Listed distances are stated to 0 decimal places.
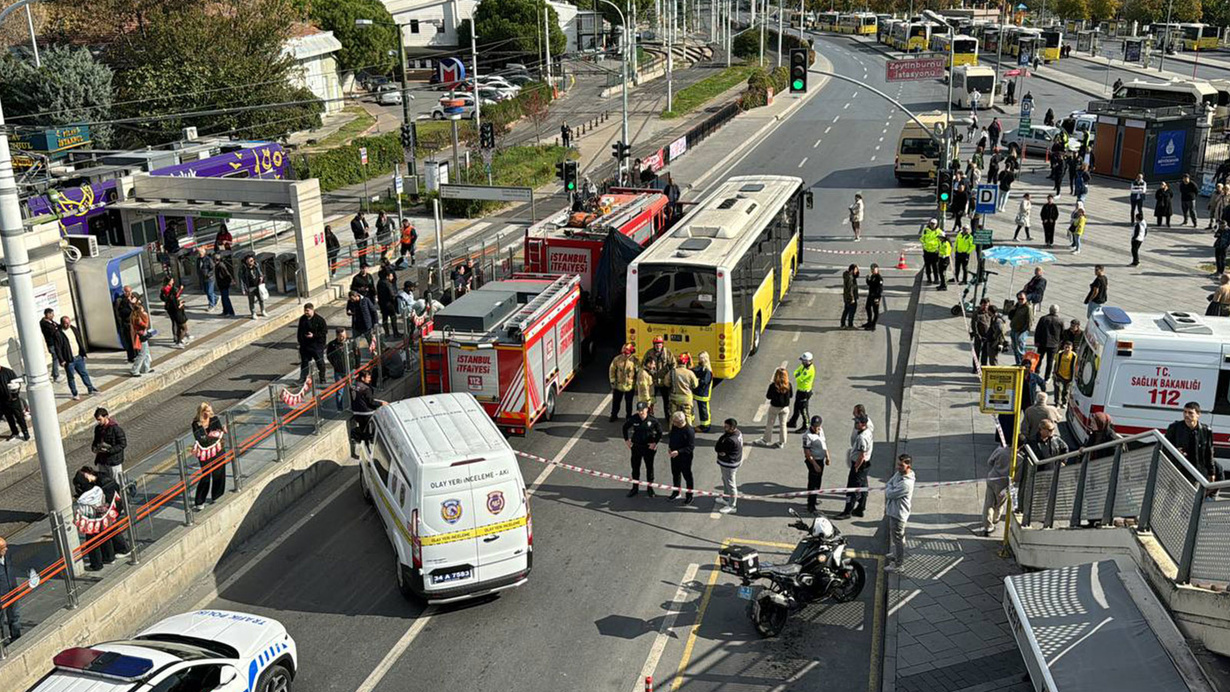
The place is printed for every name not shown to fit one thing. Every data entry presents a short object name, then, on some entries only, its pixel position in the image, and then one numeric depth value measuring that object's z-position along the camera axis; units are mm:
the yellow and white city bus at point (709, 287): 19469
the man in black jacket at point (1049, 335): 20094
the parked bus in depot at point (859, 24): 115938
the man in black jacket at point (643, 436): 15930
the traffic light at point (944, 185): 29234
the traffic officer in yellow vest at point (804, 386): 18438
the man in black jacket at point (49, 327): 19016
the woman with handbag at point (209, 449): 14609
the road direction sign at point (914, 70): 41312
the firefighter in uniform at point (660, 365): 18297
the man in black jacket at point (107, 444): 14555
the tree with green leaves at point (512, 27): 88000
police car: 9781
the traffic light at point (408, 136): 31984
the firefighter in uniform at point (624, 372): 18641
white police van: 12609
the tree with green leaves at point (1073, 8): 108812
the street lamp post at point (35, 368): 12289
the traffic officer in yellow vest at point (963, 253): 26562
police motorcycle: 12422
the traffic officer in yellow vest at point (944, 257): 26391
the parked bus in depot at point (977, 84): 61594
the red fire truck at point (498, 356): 17562
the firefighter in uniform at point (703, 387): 18297
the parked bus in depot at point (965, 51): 72812
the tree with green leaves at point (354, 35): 77750
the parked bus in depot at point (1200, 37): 87875
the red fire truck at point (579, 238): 22656
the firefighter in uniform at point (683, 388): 17578
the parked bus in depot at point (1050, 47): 87125
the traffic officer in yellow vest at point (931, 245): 26500
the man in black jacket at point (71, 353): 19234
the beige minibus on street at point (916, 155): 39844
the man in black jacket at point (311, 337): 19328
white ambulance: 15359
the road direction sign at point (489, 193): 25828
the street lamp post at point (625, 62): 41684
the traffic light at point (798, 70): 27481
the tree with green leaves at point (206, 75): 48375
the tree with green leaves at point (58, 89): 45594
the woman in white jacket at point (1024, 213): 30672
